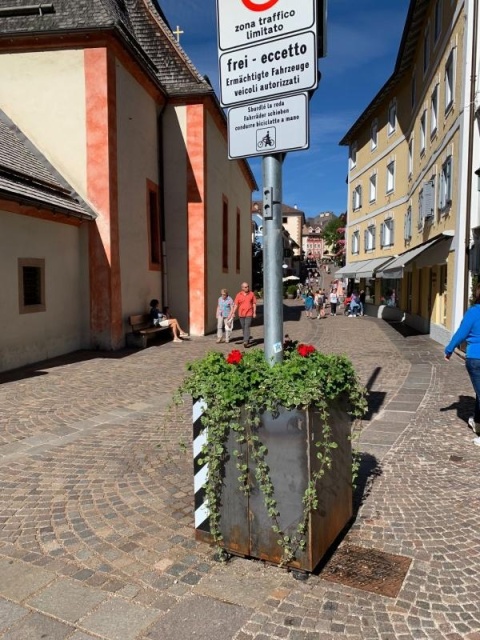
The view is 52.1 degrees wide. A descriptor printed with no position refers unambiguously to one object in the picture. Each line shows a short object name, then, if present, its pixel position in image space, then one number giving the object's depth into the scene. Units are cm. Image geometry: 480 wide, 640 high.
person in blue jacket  553
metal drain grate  298
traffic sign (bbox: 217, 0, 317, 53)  298
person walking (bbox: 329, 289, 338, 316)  2831
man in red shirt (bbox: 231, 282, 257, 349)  1376
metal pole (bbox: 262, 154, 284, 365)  338
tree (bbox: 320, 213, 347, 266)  5051
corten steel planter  300
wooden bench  1371
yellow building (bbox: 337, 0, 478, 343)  1278
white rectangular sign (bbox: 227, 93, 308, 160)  308
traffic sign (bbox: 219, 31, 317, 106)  300
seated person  1485
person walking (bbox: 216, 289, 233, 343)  1489
